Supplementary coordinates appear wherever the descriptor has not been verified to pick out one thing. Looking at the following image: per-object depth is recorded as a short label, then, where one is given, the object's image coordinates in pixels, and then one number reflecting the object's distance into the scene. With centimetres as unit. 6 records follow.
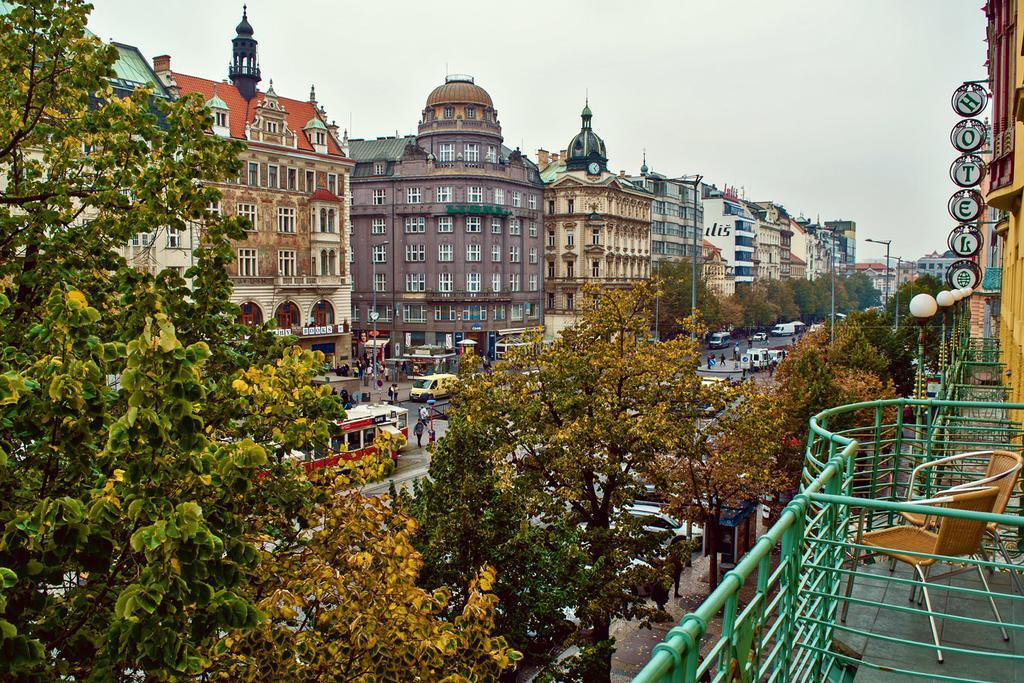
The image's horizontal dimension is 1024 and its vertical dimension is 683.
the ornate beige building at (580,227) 8225
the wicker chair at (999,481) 593
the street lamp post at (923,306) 1805
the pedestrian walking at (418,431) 3653
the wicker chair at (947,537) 560
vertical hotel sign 2441
